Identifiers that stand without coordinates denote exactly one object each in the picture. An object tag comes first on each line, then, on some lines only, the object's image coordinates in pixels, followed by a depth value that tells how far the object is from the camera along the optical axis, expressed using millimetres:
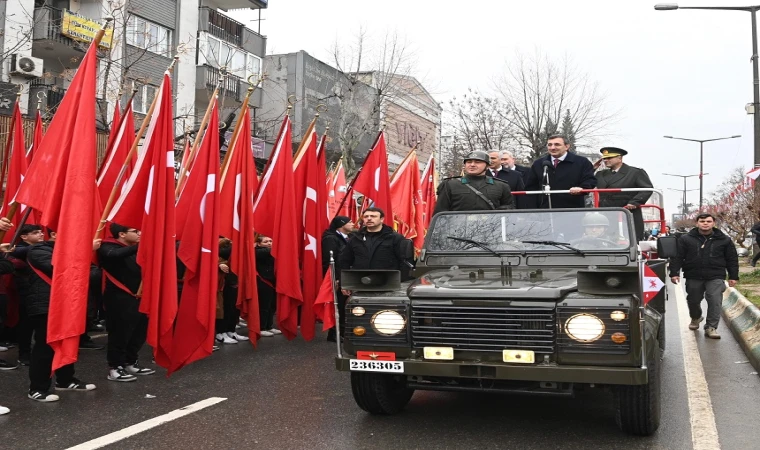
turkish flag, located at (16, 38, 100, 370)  6062
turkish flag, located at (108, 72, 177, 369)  6988
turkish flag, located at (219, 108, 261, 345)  8555
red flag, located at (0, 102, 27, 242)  9758
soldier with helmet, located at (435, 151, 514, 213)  7391
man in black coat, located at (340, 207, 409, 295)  8430
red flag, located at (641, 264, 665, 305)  6227
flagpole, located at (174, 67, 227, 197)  8320
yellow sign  20641
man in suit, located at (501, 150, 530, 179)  9780
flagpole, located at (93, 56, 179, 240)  7211
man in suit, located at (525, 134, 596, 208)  8242
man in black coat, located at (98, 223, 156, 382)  7234
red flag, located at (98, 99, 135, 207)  8398
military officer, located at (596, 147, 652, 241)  7934
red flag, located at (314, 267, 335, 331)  8625
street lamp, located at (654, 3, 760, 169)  18469
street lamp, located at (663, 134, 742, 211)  48750
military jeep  4633
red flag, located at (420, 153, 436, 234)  16097
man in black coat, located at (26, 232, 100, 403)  6305
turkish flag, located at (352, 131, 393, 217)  11320
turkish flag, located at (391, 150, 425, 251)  13578
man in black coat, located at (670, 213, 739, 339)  10148
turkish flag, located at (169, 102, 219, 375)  7391
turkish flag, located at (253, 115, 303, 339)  9312
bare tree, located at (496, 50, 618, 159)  32812
